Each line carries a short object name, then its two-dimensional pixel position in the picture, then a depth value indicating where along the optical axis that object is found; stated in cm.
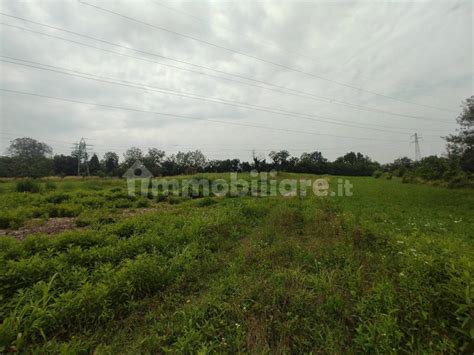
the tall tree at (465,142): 1517
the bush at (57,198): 959
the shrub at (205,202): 1065
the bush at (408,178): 2924
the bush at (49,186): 1359
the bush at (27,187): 1218
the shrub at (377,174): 4512
